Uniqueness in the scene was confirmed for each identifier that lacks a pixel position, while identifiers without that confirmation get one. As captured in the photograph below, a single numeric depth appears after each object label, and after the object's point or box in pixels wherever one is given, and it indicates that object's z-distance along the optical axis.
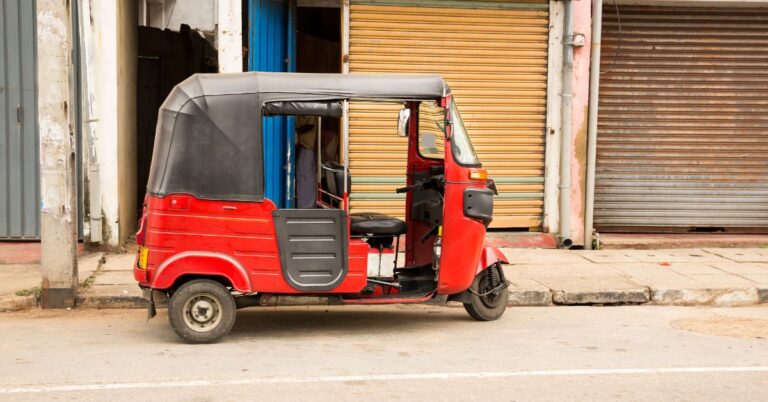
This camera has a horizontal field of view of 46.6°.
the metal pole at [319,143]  7.93
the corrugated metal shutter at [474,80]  11.30
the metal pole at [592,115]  11.65
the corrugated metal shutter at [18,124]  10.19
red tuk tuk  6.75
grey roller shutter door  12.31
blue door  11.11
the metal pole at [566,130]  11.59
